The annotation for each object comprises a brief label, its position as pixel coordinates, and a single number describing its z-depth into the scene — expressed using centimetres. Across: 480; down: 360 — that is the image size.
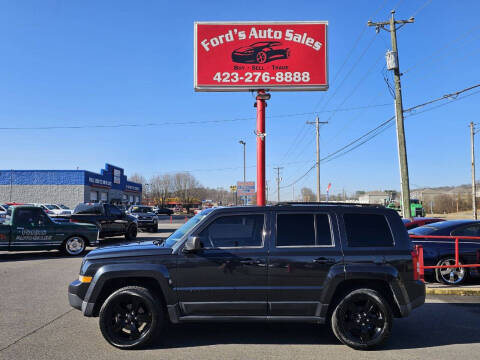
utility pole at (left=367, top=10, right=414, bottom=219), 1466
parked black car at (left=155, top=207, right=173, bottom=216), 6232
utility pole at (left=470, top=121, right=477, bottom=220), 3444
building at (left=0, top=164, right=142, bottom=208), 4581
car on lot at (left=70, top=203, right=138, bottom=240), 1647
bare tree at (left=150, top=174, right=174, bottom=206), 9950
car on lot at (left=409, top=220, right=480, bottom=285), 844
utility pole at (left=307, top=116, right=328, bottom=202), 3662
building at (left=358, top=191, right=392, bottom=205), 9935
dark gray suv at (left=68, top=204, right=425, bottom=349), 462
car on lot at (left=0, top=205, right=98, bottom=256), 1170
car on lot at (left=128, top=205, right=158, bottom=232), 2406
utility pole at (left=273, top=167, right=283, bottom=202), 8256
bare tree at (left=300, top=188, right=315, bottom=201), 11119
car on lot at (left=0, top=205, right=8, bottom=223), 2353
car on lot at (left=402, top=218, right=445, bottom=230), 1322
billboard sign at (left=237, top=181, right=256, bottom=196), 3183
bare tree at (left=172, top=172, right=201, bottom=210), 9888
